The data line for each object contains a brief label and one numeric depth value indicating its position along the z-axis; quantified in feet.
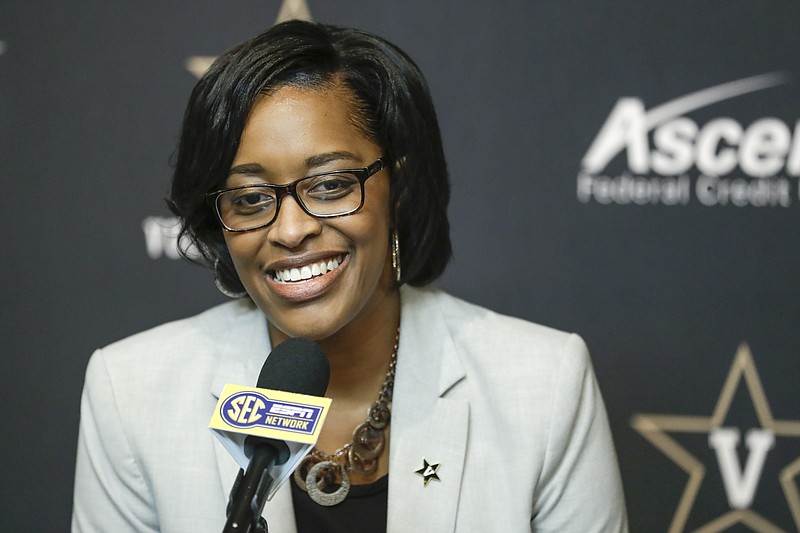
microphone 6.34
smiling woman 7.44
